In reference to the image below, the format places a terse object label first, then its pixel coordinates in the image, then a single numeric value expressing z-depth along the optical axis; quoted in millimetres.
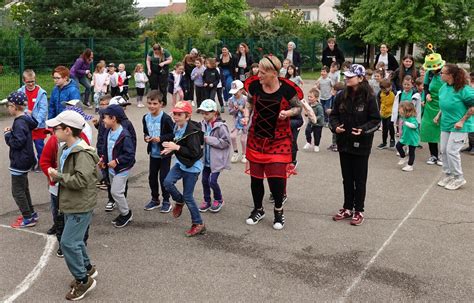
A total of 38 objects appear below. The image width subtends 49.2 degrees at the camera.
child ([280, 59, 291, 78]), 12133
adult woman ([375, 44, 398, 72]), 15116
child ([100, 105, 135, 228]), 5988
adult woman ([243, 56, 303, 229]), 5832
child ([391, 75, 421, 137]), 9624
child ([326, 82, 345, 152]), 10807
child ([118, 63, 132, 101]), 15812
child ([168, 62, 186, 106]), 15399
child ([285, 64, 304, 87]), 11578
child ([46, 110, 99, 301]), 4391
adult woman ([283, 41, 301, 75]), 17328
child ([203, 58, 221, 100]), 14461
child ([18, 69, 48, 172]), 8016
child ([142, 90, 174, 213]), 6492
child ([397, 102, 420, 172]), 9086
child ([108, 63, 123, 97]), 15562
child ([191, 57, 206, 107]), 14852
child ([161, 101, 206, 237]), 5887
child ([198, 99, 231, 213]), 6598
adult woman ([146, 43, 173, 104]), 15875
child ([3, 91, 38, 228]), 5949
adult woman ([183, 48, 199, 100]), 15555
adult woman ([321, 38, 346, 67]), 17484
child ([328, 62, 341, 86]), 13586
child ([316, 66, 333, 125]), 12680
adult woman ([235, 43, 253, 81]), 16688
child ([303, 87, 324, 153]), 9914
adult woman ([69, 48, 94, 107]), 15016
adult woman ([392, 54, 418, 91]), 11477
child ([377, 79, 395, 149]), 10617
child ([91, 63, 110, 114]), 15125
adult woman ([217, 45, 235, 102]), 15797
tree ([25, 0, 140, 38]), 22969
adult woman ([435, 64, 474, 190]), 7660
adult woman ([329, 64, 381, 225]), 6156
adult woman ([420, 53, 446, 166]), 9336
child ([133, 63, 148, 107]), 16547
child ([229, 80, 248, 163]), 8852
